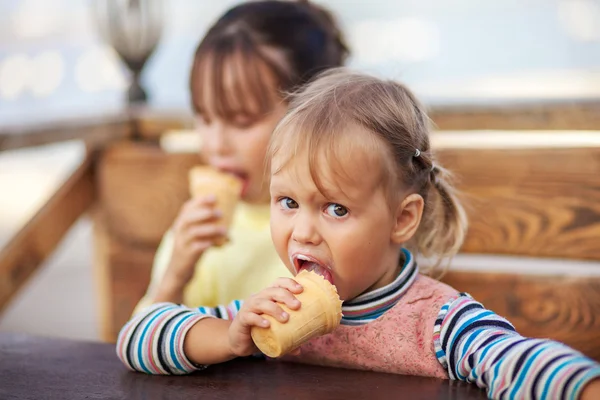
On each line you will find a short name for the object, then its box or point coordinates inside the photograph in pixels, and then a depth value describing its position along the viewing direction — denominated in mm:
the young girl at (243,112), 1617
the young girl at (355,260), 978
